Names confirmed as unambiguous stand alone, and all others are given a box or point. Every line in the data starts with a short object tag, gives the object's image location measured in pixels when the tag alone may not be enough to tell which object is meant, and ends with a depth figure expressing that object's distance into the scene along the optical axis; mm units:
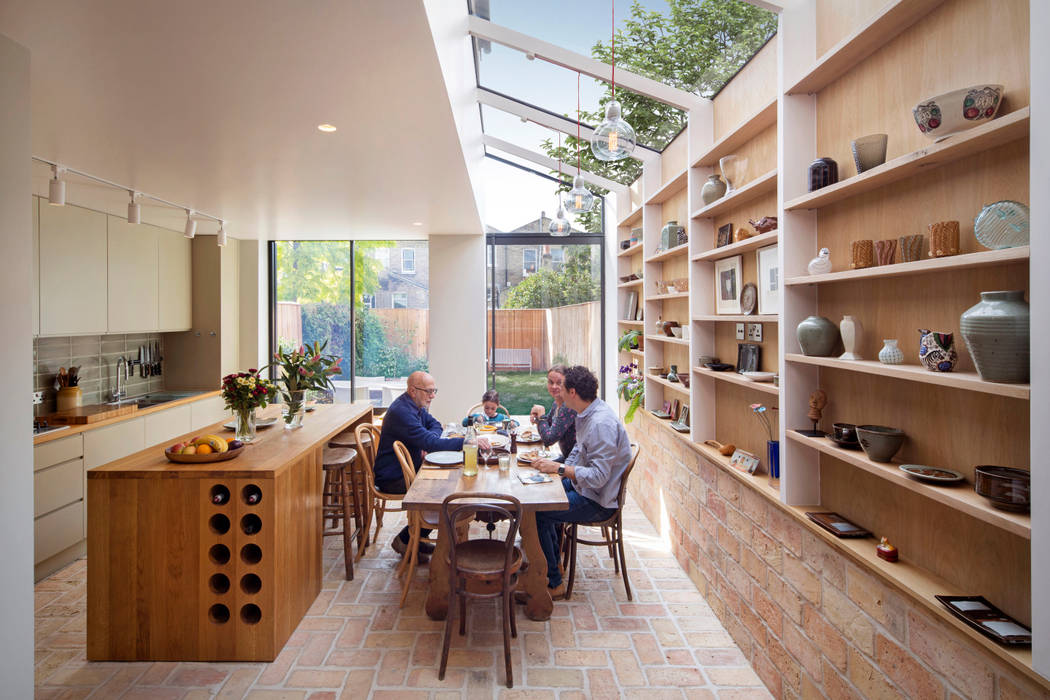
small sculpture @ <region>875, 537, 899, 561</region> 1747
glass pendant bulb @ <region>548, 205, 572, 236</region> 4496
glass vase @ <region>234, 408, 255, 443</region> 3214
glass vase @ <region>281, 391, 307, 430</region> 3564
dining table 2871
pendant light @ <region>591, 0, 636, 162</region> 2639
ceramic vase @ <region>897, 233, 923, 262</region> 1650
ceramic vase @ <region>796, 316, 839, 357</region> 2045
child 4598
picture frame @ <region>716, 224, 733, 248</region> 3056
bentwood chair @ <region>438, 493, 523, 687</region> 2488
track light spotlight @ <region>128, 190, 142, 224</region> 3938
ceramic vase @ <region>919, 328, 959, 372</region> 1505
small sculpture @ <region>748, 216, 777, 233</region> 2508
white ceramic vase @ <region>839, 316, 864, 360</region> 1903
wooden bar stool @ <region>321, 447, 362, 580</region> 3531
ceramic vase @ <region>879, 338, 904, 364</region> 1706
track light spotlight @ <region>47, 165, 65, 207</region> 3285
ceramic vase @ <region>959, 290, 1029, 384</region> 1246
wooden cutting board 3996
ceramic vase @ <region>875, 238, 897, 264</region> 1758
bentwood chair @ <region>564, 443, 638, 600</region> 3260
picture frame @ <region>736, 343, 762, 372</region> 2809
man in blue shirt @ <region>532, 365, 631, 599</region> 3117
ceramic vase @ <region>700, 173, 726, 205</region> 3123
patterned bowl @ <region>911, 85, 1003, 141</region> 1369
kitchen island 2609
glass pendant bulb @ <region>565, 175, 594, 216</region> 3883
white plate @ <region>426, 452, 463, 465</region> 3366
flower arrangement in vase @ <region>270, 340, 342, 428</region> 3525
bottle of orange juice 3111
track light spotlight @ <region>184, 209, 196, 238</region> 4750
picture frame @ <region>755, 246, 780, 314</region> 2562
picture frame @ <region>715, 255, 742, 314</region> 3004
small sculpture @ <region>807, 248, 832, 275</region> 2045
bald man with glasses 3686
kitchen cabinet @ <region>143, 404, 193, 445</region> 4738
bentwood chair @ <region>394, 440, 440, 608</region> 3199
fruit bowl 2666
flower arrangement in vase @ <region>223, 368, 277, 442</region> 3135
